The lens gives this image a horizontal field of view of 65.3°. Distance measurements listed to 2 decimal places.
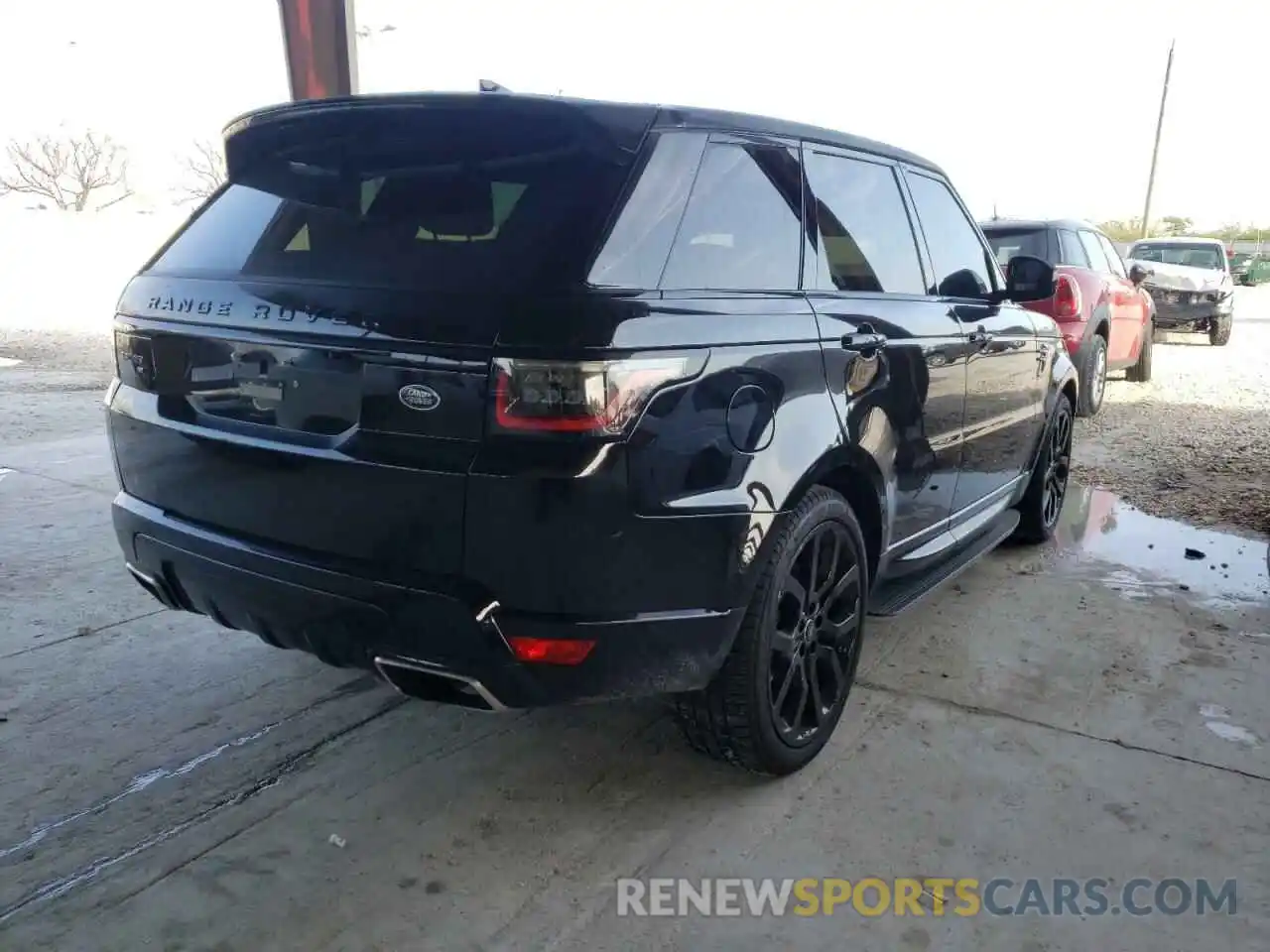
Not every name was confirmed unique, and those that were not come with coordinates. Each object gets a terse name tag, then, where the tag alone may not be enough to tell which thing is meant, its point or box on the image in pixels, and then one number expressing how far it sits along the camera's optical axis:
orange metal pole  7.47
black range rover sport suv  2.10
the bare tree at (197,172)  44.16
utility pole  36.38
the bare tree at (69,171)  40.41
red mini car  8.29
